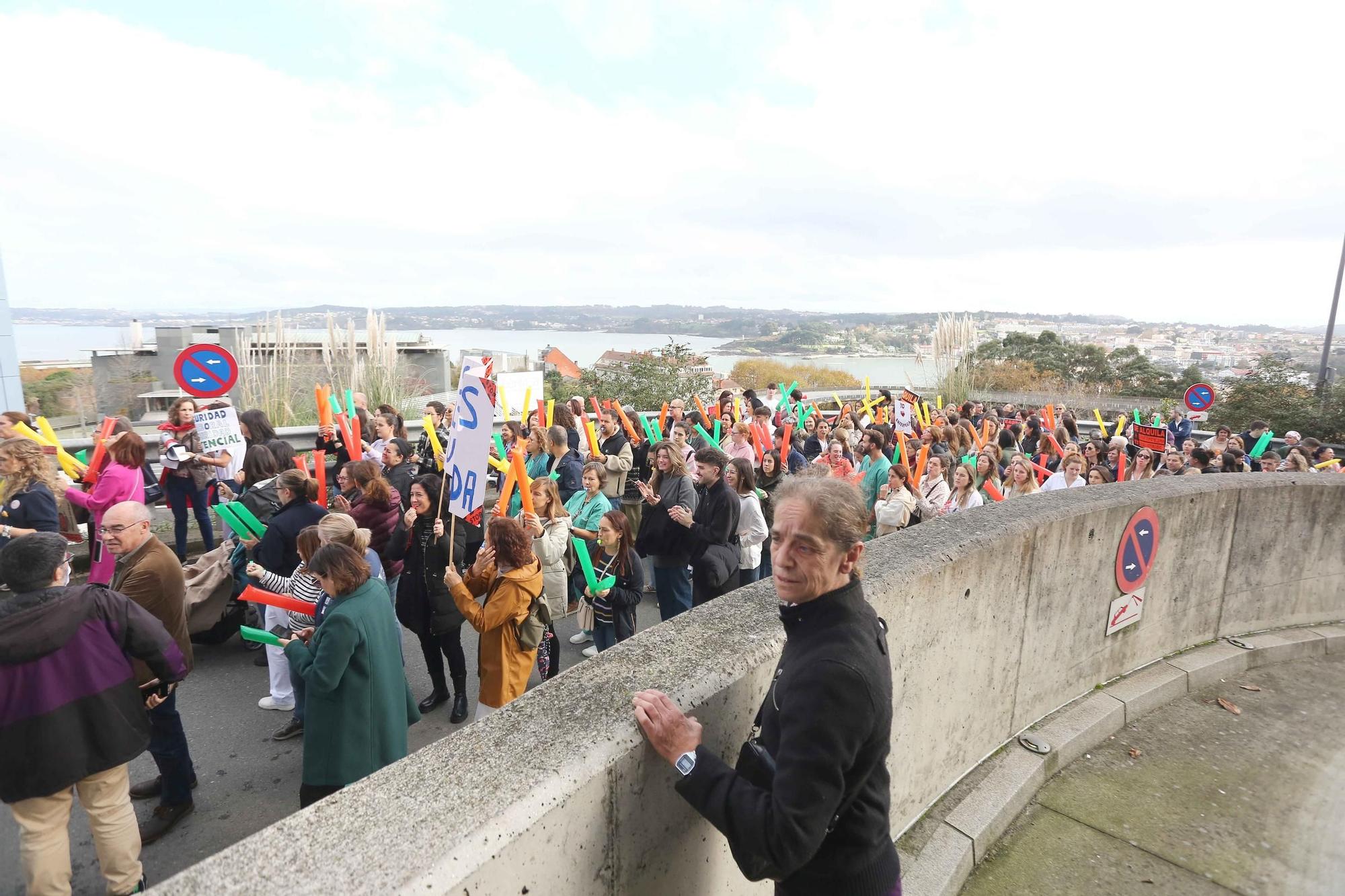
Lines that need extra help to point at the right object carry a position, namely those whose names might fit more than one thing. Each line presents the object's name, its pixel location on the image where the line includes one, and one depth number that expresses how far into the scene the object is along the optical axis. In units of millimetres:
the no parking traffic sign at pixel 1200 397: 12539
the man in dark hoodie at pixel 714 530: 5414
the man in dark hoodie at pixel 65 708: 2766
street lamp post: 16078
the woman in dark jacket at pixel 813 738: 1507
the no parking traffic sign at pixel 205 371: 7438
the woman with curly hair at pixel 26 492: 4898
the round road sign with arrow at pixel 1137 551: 4031
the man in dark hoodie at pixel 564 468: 7742
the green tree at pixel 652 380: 19297
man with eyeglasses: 3662
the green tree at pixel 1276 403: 15633
